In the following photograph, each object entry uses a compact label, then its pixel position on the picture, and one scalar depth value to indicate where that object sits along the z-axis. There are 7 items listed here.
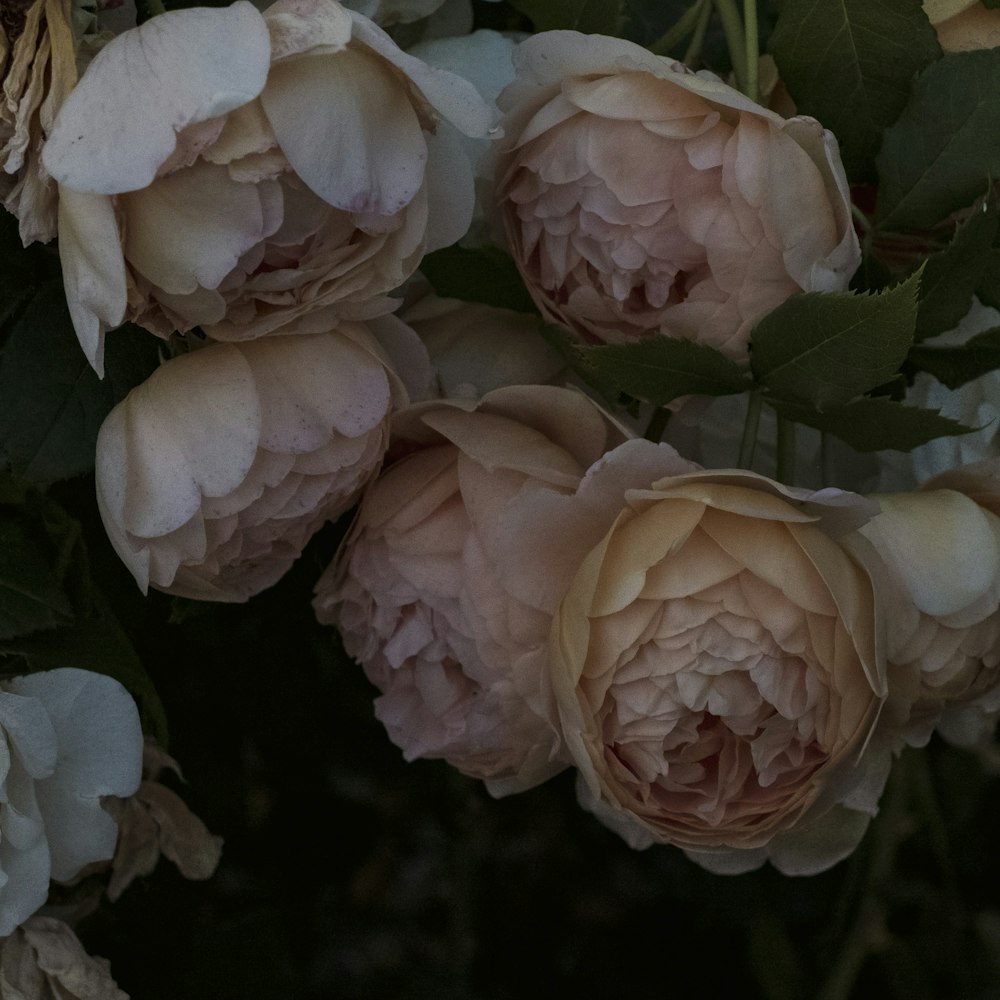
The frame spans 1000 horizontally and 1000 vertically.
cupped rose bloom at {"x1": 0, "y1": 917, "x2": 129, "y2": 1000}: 0.83
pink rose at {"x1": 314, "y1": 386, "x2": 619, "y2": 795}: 0.80
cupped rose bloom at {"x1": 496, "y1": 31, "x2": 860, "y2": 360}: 0.78
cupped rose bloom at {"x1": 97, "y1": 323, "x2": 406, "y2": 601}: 0.78
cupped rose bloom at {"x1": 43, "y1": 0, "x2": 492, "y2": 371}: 0.74
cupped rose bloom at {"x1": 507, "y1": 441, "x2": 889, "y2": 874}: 0.77
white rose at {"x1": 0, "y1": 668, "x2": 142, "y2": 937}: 0.80
